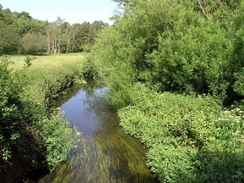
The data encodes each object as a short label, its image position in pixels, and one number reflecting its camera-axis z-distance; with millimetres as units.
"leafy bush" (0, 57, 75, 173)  5576
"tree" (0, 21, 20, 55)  44706
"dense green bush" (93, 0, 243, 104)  10344
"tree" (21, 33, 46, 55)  53812
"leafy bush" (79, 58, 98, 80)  28275
